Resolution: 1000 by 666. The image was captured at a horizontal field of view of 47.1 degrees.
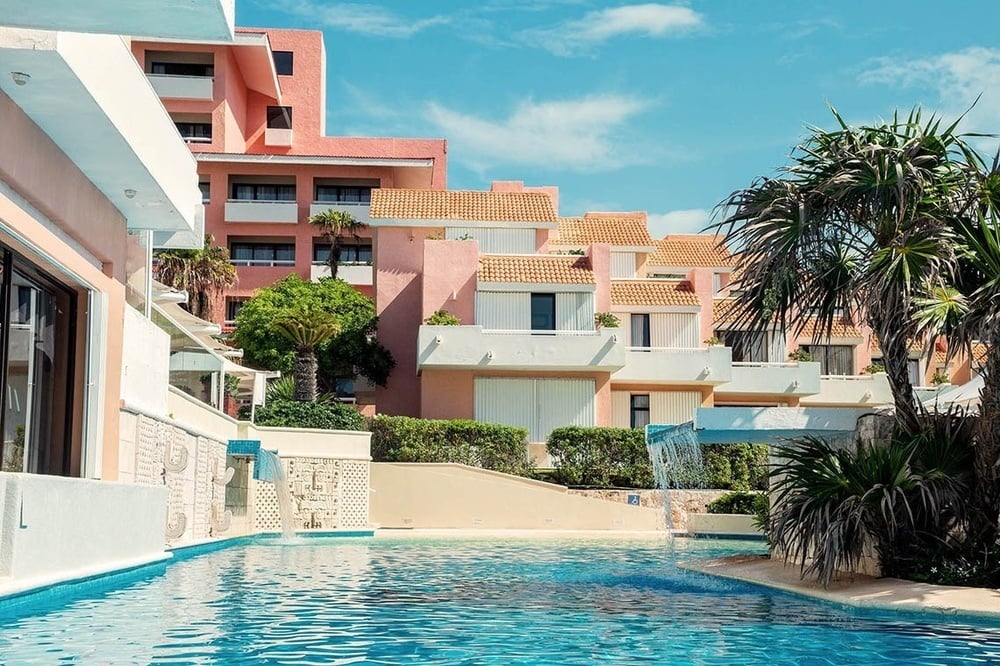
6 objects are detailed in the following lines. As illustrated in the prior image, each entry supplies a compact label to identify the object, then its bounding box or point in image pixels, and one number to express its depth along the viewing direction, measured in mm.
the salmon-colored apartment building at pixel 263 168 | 49938
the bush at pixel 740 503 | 30281
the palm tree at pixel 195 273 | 40156
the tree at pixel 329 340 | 39969
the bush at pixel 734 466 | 33812
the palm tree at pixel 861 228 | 13391
